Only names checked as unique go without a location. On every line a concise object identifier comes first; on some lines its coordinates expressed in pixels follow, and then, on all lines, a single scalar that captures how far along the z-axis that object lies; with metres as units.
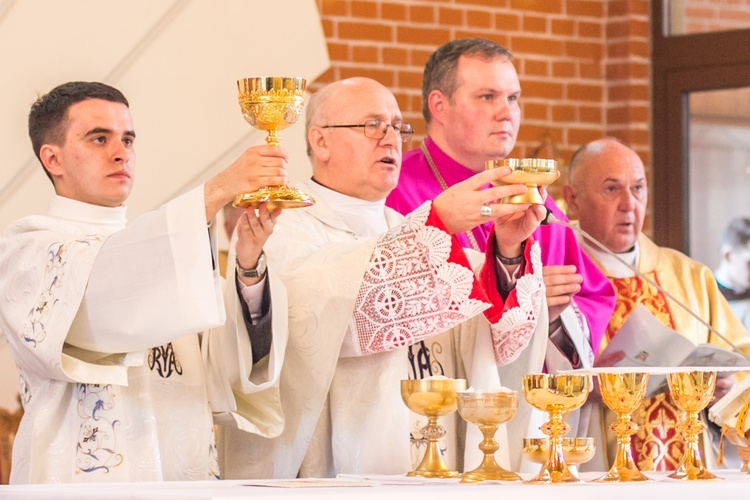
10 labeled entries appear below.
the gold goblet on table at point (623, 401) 5.97
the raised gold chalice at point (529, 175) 6.29
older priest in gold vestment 9.75
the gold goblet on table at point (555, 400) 5.79
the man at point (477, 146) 8.52
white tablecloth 5.07
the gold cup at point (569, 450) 6.27
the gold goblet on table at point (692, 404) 6.00
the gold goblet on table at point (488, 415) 5.83
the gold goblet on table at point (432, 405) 6.12
